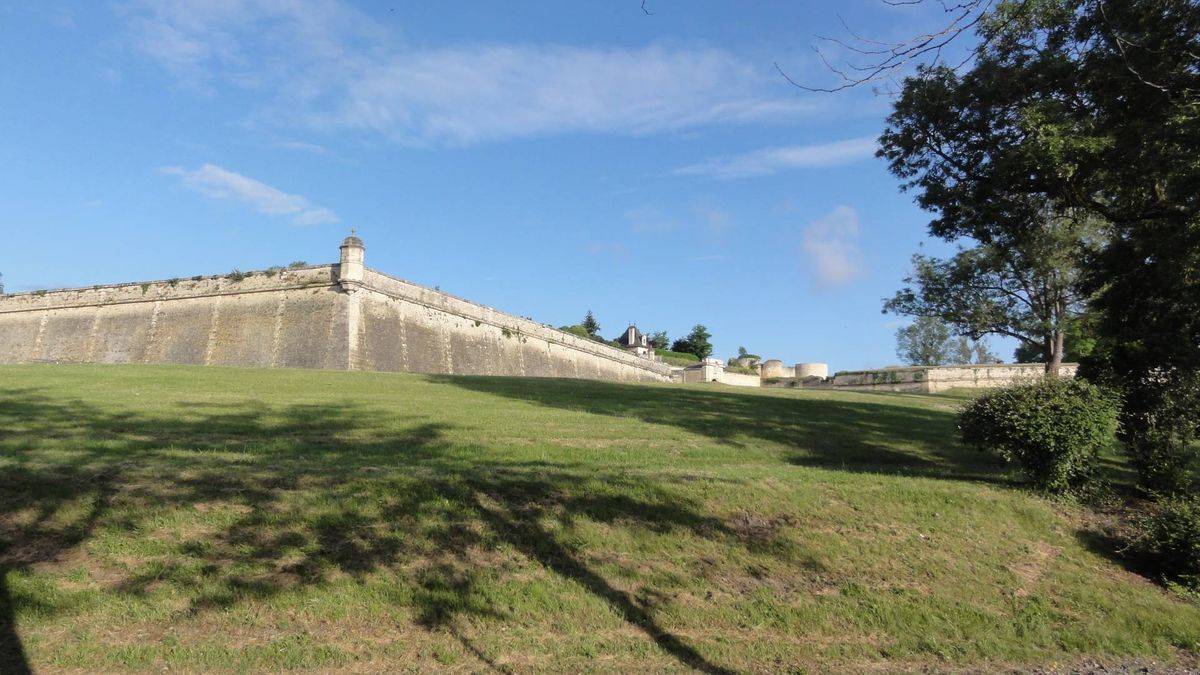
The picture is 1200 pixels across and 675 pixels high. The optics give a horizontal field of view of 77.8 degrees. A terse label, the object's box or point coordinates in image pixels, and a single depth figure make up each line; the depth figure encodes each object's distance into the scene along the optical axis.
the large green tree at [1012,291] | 25.78
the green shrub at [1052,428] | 10.29
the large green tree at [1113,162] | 10.78
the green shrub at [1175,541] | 8.50
